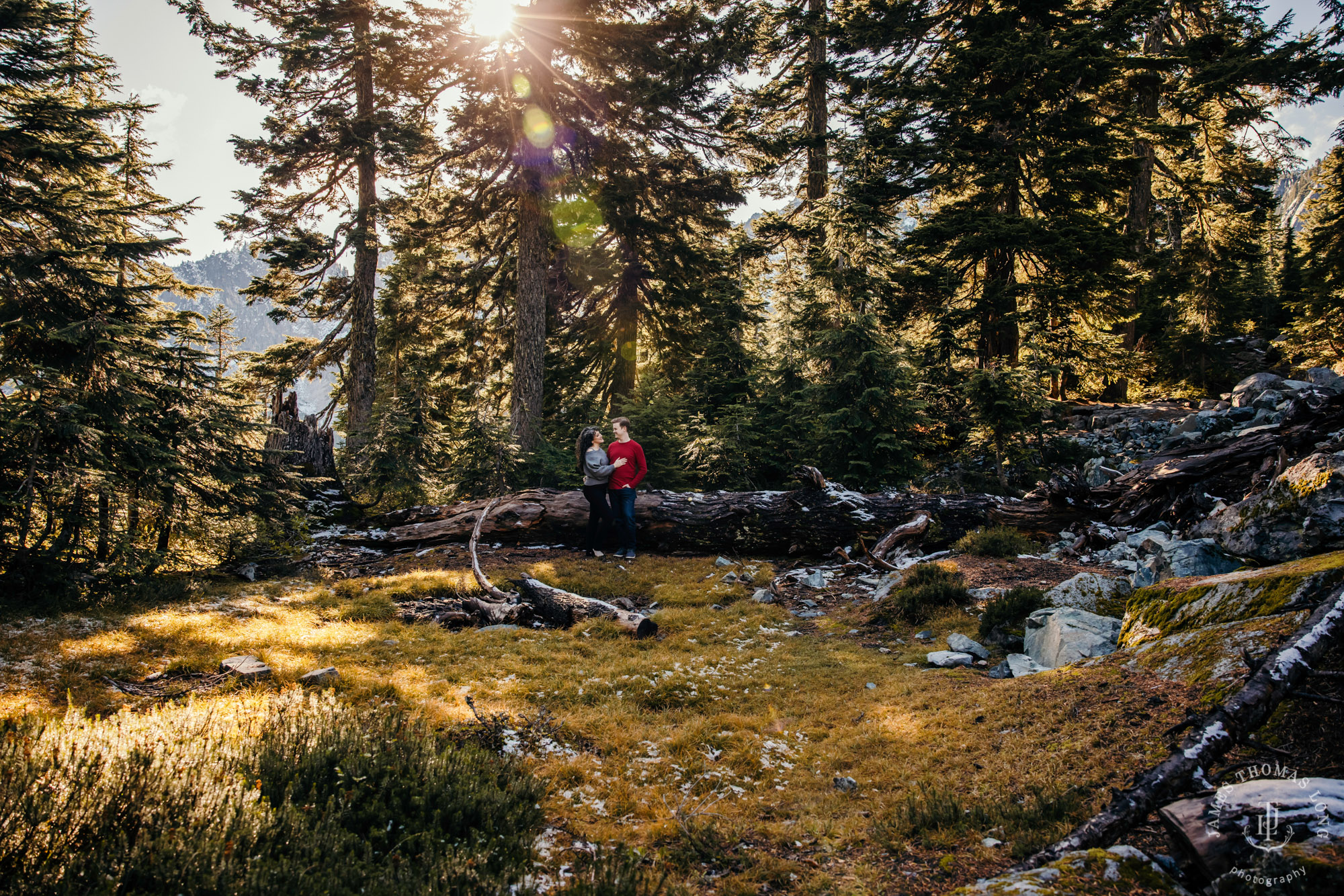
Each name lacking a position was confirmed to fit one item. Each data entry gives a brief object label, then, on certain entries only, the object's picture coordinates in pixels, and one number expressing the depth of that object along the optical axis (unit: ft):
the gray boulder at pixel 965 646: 19.85
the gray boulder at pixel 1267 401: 39.50
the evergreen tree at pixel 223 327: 72.75
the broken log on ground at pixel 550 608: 25.55
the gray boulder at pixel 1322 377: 49.33
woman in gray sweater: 35.45
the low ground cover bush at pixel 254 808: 7.70
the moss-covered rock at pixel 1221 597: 12.24
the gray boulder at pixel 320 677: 16.83
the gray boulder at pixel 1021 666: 17.38
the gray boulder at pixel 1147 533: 25.93
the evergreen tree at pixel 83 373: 21.94
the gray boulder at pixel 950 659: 19.34
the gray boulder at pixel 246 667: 16.93
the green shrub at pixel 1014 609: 20.45
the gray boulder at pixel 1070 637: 16.58
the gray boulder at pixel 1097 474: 33.94
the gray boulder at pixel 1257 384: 47.44
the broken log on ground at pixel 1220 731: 8.61
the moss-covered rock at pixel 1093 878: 7.30
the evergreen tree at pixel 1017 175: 47.42
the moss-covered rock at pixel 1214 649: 11.32
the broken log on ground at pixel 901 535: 32.73
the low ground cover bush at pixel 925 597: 24.12
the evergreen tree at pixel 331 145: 51.62
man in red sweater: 36.17
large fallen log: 34.47
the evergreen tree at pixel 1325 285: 61.31
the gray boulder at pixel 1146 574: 20.04
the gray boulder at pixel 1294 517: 16.81
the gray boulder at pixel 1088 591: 19.42
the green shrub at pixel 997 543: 28.86
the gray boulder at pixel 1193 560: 18.78
